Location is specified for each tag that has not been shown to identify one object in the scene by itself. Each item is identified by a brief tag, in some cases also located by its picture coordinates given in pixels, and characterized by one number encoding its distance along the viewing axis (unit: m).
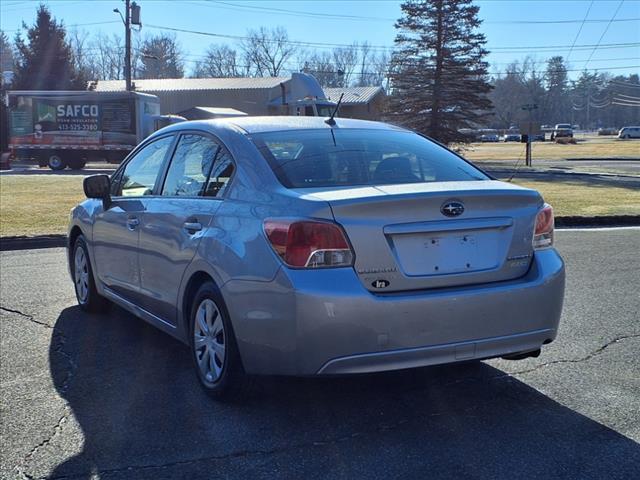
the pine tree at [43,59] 45.12
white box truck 33.62
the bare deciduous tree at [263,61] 90.86
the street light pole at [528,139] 32.28
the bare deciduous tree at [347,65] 99.12
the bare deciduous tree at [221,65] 92.69
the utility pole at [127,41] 37.44
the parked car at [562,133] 89.57
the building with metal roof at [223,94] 52.81
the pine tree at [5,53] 81.31
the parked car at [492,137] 104.12
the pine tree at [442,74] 43.12
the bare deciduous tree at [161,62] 90.19
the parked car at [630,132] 92.51
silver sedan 3.62
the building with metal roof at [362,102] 61.47
